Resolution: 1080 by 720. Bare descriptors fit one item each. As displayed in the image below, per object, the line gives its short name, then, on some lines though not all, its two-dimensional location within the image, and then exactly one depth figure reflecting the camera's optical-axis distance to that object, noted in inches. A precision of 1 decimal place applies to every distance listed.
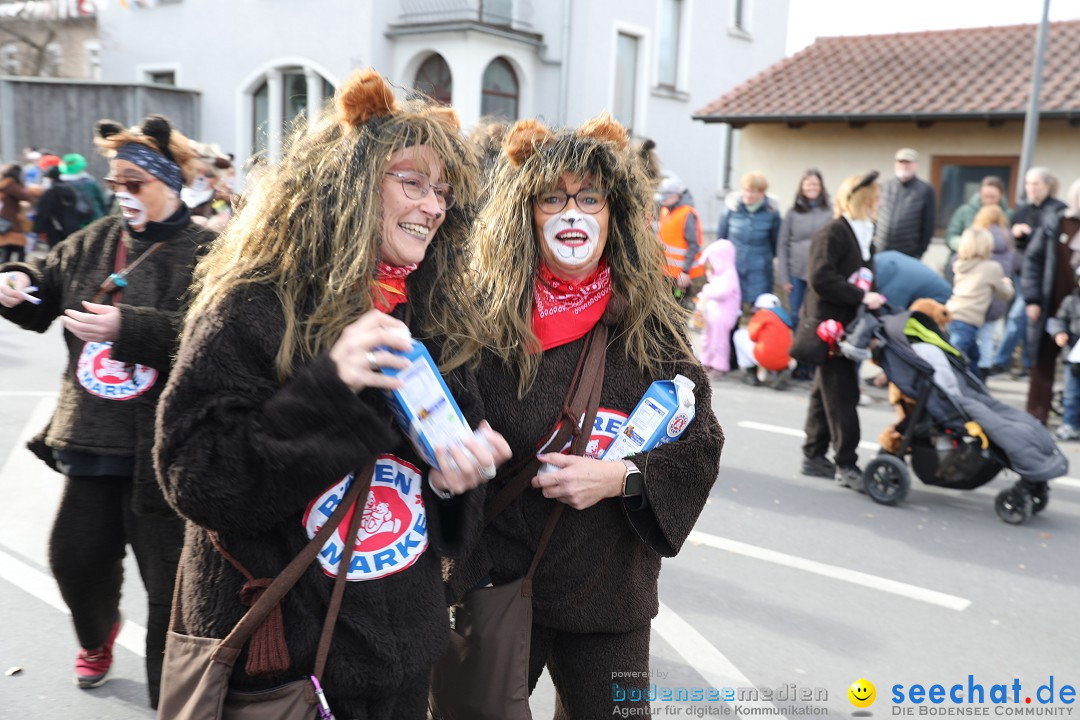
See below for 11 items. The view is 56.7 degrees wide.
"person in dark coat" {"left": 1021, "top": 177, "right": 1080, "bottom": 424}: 314.7
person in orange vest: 391.2
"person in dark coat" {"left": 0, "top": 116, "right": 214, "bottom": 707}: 121.3
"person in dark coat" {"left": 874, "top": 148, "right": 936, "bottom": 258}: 394.0
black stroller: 221.0
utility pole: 435.2
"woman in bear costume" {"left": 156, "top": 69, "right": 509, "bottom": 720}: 68.1
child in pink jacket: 385.1
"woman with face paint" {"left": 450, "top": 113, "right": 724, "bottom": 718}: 92.7
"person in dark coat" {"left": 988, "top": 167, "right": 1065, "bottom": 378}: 348.2
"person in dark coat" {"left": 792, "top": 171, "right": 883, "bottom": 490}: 240.7
